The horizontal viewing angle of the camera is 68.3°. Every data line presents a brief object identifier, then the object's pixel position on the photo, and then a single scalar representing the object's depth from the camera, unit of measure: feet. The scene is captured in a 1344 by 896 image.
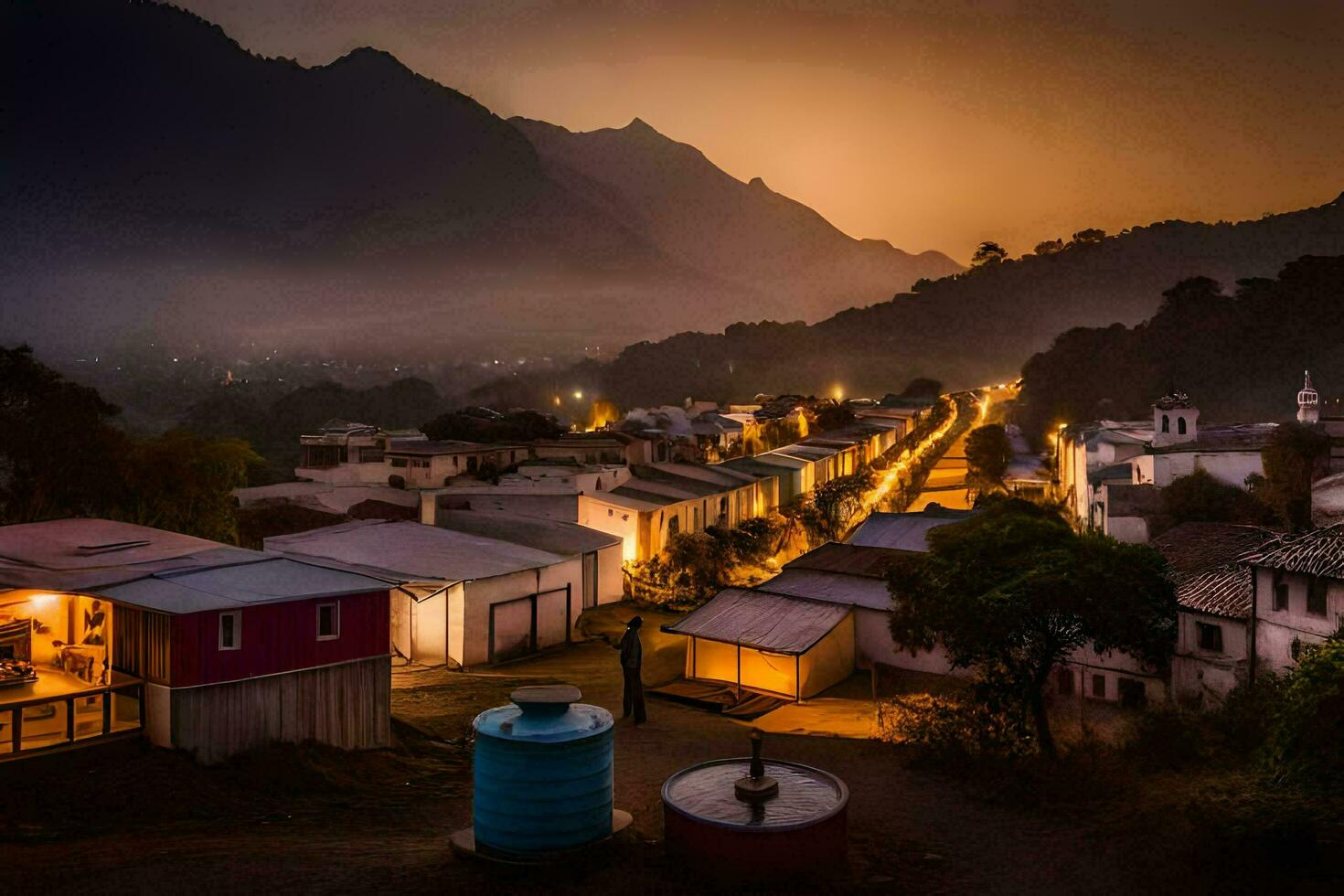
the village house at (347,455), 137.28
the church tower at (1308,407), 139.13
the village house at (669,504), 99.09
